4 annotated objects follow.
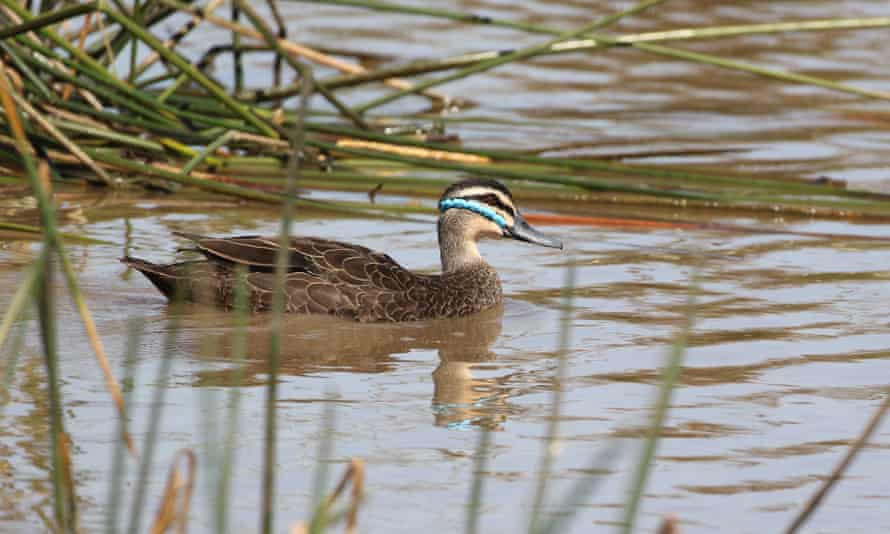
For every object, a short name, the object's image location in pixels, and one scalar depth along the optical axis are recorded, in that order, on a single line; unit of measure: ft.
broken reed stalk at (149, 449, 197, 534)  26.94
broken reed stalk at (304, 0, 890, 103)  62.59
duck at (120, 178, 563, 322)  57.31
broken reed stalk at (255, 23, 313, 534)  24.30
